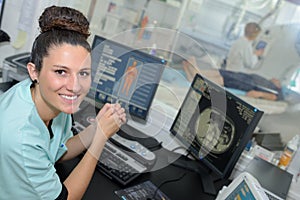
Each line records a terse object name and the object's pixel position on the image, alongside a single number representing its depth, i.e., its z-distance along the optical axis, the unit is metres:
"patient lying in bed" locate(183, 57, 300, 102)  2.43
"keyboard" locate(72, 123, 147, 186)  1.03
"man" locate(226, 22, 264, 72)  3.12
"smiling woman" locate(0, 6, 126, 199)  0.74
